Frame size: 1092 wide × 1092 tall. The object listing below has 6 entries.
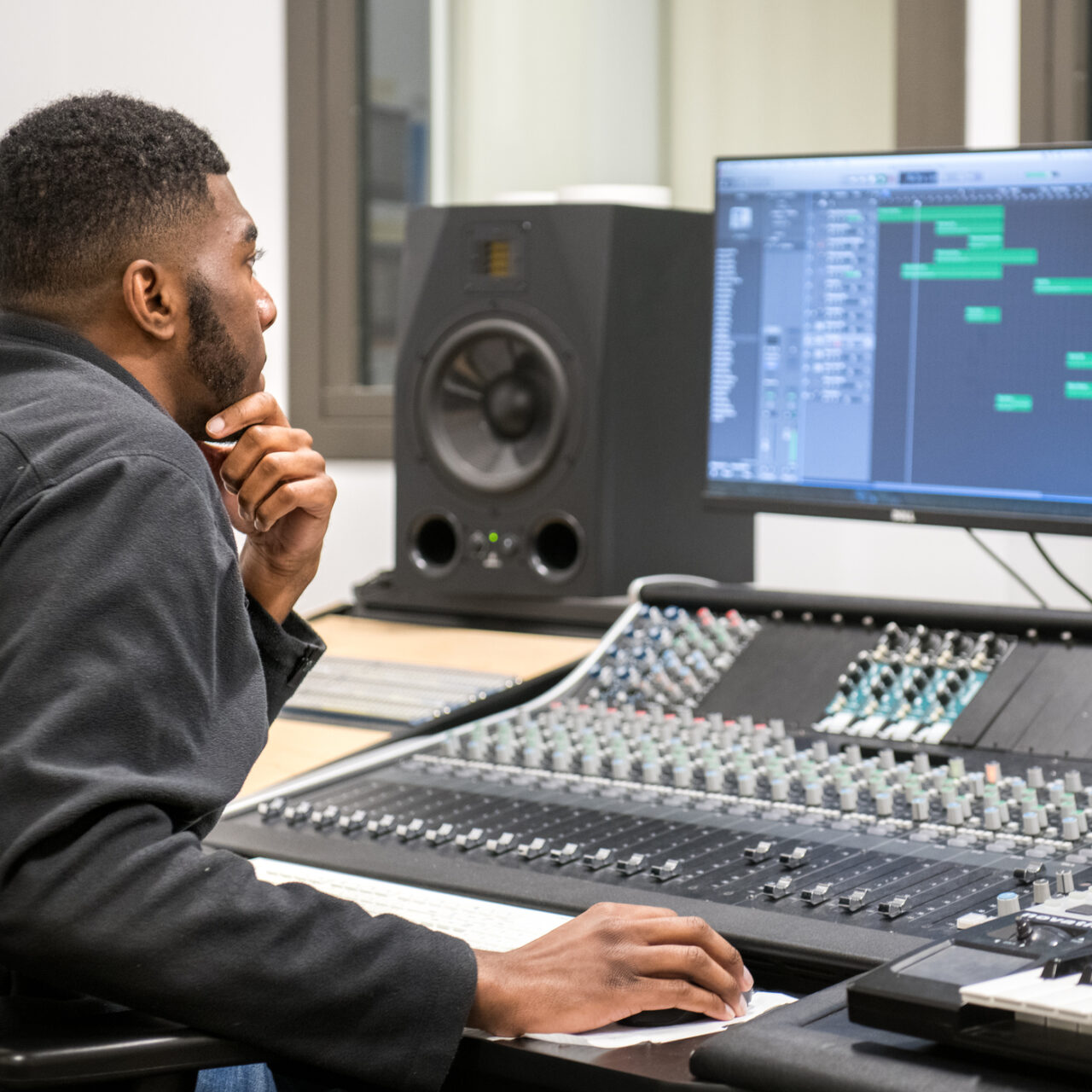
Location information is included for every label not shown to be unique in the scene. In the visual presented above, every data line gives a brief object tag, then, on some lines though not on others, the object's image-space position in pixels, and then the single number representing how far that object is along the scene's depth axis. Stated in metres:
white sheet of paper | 2.01
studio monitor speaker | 3.03
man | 1.83
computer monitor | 2.62
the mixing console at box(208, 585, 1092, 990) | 2.25
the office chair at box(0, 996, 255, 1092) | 1.80
